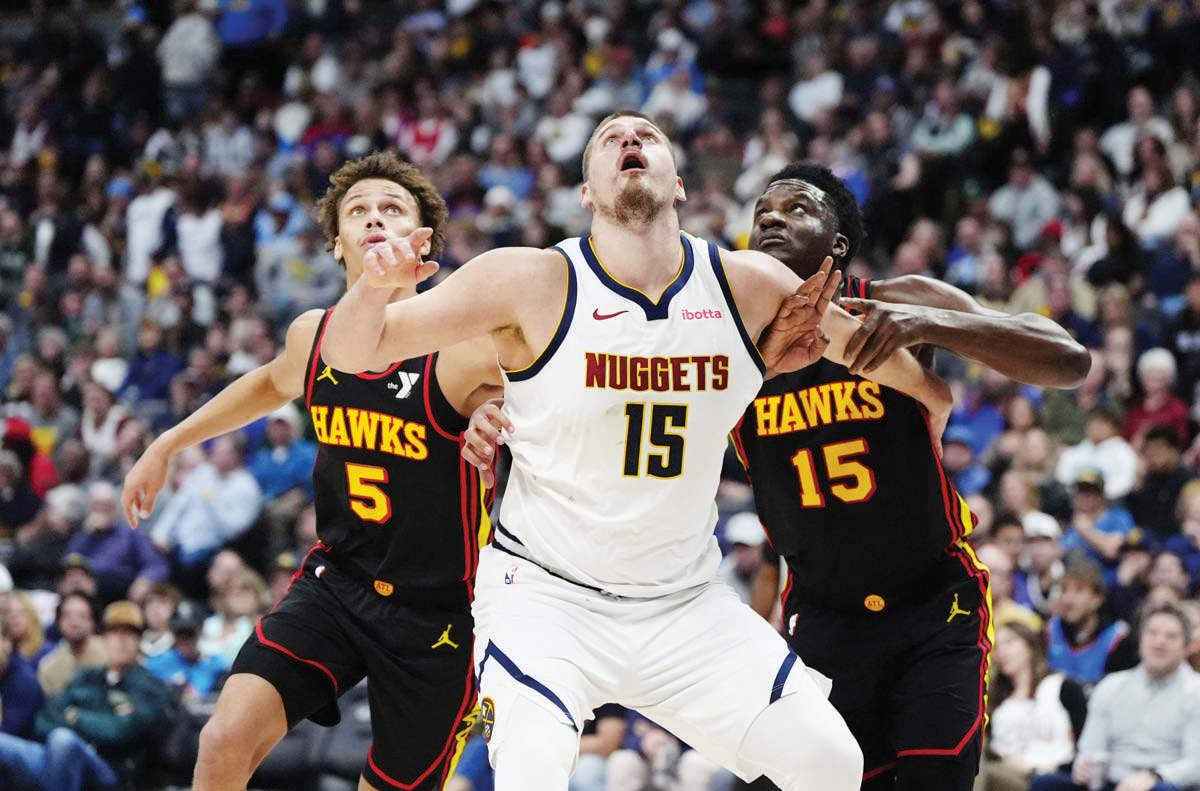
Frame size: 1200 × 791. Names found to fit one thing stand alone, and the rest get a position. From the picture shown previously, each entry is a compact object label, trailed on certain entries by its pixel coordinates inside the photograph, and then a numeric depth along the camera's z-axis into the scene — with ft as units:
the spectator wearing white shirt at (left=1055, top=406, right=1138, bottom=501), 39.17
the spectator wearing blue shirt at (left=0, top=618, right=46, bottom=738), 34.53
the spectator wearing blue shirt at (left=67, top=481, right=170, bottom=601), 43.34
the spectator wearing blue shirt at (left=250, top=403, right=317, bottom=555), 47.09
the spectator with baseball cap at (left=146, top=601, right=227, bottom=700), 37.22
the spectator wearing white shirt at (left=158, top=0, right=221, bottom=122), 70.28
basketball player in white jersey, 16.88
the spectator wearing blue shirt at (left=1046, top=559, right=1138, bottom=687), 31.99
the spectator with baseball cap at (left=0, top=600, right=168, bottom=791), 32.07
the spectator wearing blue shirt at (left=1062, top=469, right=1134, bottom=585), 36.35
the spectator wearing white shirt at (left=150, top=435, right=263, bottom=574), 45.37
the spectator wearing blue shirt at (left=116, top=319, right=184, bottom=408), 55.36
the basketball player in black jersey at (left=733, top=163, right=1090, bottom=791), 19.76
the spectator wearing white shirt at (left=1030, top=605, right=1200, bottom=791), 27.91
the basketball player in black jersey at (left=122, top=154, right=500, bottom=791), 20.68
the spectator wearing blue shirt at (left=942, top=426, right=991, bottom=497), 39.37
